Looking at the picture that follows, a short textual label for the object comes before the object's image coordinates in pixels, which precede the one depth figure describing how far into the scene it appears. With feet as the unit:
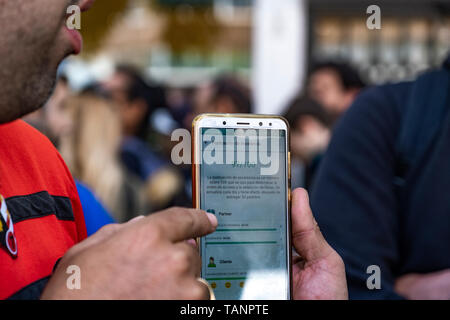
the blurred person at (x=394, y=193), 6.49
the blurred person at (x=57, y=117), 10.96
